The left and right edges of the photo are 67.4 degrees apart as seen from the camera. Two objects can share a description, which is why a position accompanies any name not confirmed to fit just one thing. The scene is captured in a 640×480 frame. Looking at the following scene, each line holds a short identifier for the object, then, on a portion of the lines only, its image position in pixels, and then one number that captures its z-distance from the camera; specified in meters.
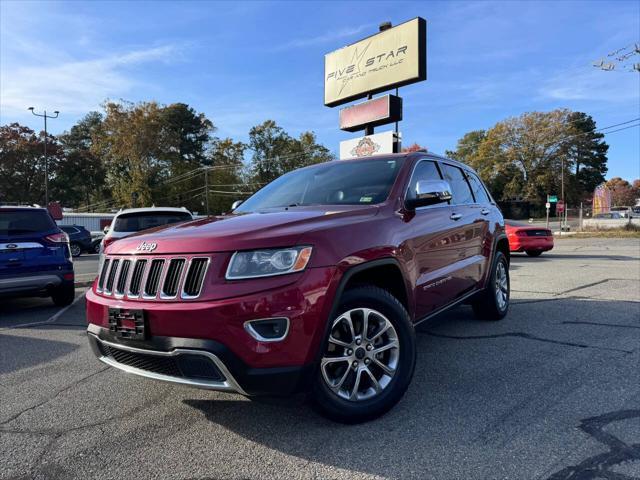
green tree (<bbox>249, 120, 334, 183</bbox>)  68.00
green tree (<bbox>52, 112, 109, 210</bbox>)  60.88
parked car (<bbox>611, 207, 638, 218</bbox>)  47.12
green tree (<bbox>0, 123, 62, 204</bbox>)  50.88
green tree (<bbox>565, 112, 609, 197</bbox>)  77.94
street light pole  38.73
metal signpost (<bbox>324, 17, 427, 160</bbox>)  17.34
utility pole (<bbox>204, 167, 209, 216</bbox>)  55.77
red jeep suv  2.54
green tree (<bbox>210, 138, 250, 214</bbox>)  61.44
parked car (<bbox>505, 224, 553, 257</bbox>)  15.28
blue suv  6.67
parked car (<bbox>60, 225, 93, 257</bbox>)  23.11
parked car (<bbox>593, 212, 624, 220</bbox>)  45.13
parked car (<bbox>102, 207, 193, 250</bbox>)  9.08
